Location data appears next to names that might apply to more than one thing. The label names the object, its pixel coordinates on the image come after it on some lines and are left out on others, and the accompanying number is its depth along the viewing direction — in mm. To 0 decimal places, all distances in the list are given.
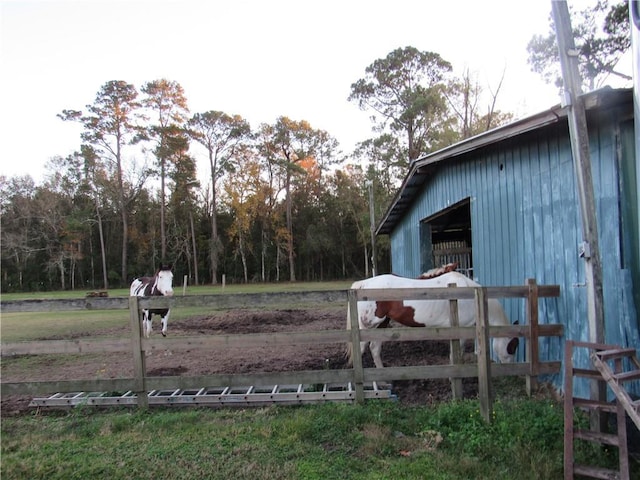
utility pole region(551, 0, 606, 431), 3492
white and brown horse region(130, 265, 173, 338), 8844
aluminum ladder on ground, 4410
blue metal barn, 3785
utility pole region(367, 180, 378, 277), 23150
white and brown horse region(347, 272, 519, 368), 5969
